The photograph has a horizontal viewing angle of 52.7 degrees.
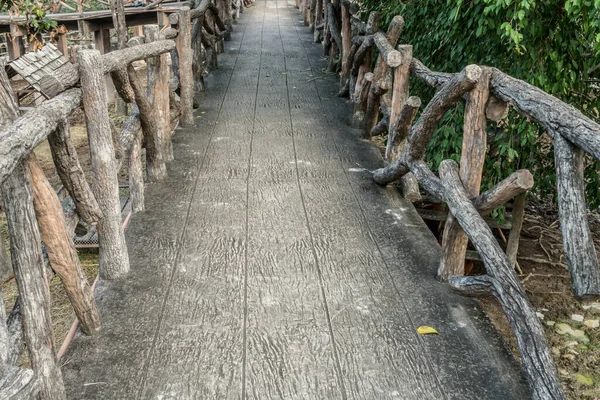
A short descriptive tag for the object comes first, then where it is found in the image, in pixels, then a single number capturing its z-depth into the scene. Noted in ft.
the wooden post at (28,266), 6.36
